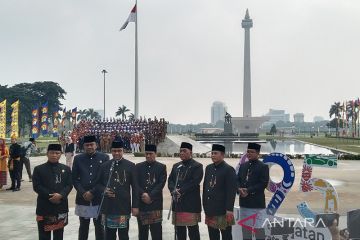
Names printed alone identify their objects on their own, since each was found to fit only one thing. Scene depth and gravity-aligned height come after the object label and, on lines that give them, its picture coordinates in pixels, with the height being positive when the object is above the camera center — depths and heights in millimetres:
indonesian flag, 37769 +11171
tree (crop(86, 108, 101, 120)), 150000 +6207
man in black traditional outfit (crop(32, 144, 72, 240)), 5594 -951
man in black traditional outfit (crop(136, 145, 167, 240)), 5871 -1002
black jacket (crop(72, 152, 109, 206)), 6152 -717
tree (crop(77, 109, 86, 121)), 149400 +5818
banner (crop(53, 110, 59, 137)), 46669 +735
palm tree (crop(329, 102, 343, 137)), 115750 +6183
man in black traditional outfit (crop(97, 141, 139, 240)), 5734 -984
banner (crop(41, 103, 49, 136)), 42125 +654
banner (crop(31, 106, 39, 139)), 40012 +738
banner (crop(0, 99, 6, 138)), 26023 +477
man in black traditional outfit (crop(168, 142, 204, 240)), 5812 -1032
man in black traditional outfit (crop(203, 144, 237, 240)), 5570 -1000
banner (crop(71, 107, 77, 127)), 48750 +2031
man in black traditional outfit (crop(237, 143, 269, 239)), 5809 -888
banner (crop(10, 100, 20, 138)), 28700 +845
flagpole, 37719 +4763
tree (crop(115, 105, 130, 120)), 132500 +6190
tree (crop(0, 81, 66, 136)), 80312 +7443
